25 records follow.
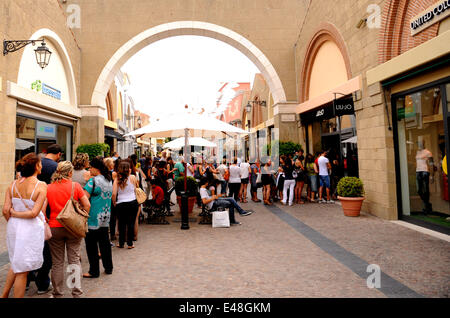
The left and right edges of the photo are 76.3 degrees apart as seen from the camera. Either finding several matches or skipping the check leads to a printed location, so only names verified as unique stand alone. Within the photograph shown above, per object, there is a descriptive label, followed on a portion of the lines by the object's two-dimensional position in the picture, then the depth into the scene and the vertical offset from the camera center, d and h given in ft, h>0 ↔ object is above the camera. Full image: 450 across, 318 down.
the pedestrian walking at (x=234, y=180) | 31.94 -1.20
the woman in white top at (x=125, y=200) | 16.42 -1.60
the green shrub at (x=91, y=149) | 41.57 +3.52
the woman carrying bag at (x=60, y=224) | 10.69 -1.86
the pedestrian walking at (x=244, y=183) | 36.38 -1.76
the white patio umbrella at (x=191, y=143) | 41.86 +4.15
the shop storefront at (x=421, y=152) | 20.11 +0.97
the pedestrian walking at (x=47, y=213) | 11.37 -1.52
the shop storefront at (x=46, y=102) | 30.40 +8.46
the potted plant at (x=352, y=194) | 24.23 -2.35
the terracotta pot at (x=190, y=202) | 25.80 -2.86
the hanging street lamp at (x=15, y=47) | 26.35 +11.88
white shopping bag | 22.29 -3.77
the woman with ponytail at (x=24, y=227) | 9.47 -1.76
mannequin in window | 22.06 -0.59
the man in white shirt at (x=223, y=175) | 33.65 -0.60
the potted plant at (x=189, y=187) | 25.46 -1.45
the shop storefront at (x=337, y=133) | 28.35 +4.23
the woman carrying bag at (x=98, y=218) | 12.64 -2.05
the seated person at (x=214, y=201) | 22.63 -2.50
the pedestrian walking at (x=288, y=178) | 32.01 -1.11
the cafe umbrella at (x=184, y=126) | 22.39 +3.59
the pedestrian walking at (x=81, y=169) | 14.80 +0.24
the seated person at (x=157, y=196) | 23.65 -2.03
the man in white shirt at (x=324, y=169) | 31.83 -0.27
